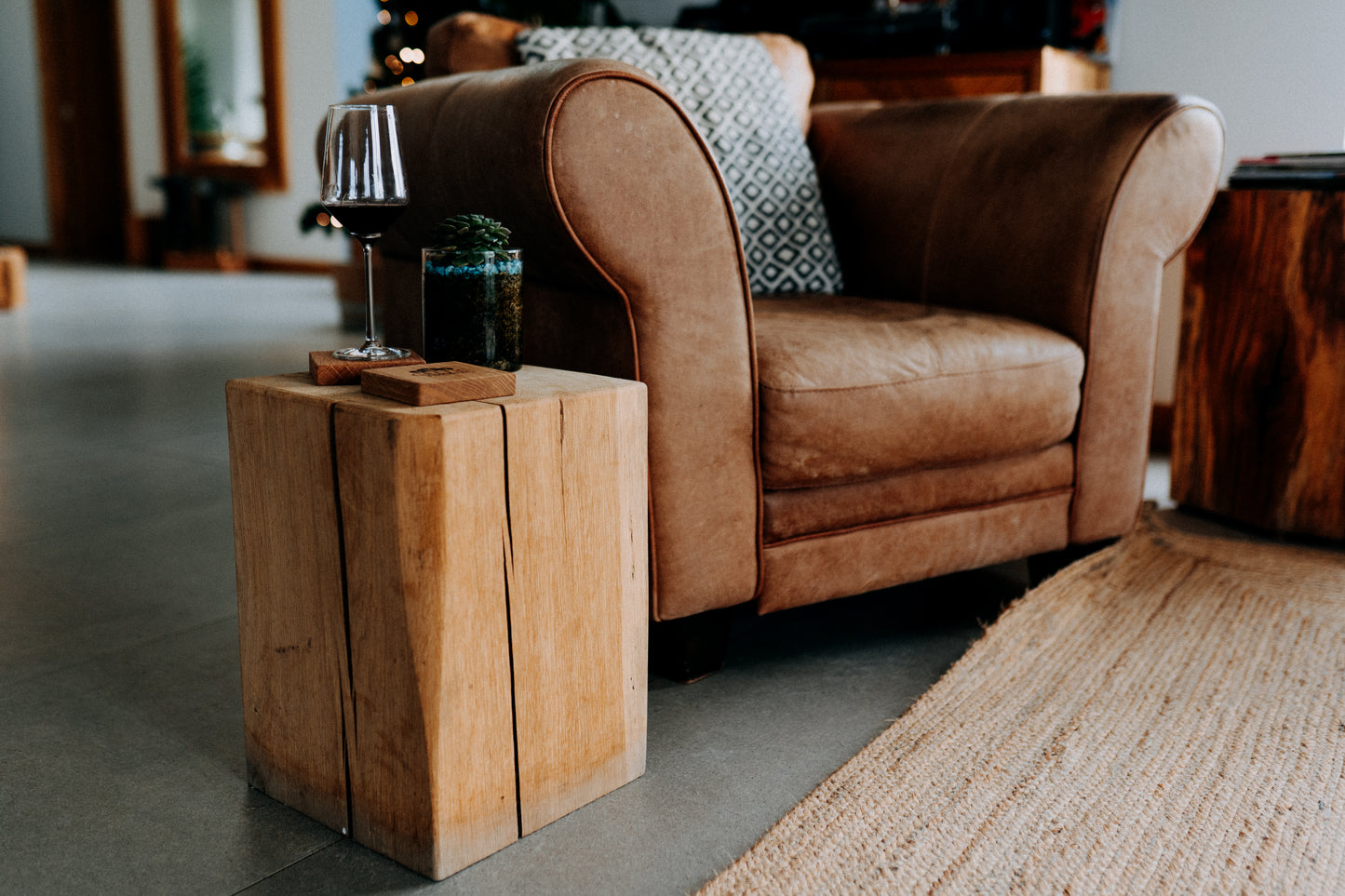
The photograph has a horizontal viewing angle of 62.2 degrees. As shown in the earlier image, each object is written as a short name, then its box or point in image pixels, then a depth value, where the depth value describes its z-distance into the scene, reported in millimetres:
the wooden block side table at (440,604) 941
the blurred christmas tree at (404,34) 4281
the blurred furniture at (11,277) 5012
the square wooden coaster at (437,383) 941
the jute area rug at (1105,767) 977
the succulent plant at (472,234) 1101
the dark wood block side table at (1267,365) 1958
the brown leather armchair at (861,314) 1184
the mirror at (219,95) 7320
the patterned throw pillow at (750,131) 1788
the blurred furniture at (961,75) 2402
